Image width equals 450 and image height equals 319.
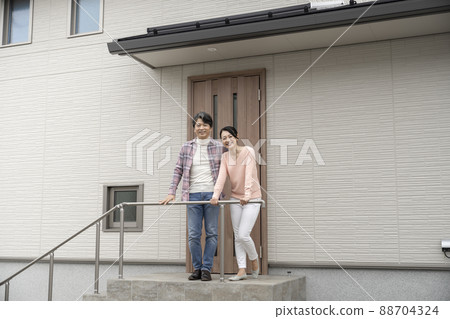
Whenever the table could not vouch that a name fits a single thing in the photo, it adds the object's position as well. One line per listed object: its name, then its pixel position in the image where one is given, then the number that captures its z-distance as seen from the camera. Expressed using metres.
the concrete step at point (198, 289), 5.08
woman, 5.50
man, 5.65
